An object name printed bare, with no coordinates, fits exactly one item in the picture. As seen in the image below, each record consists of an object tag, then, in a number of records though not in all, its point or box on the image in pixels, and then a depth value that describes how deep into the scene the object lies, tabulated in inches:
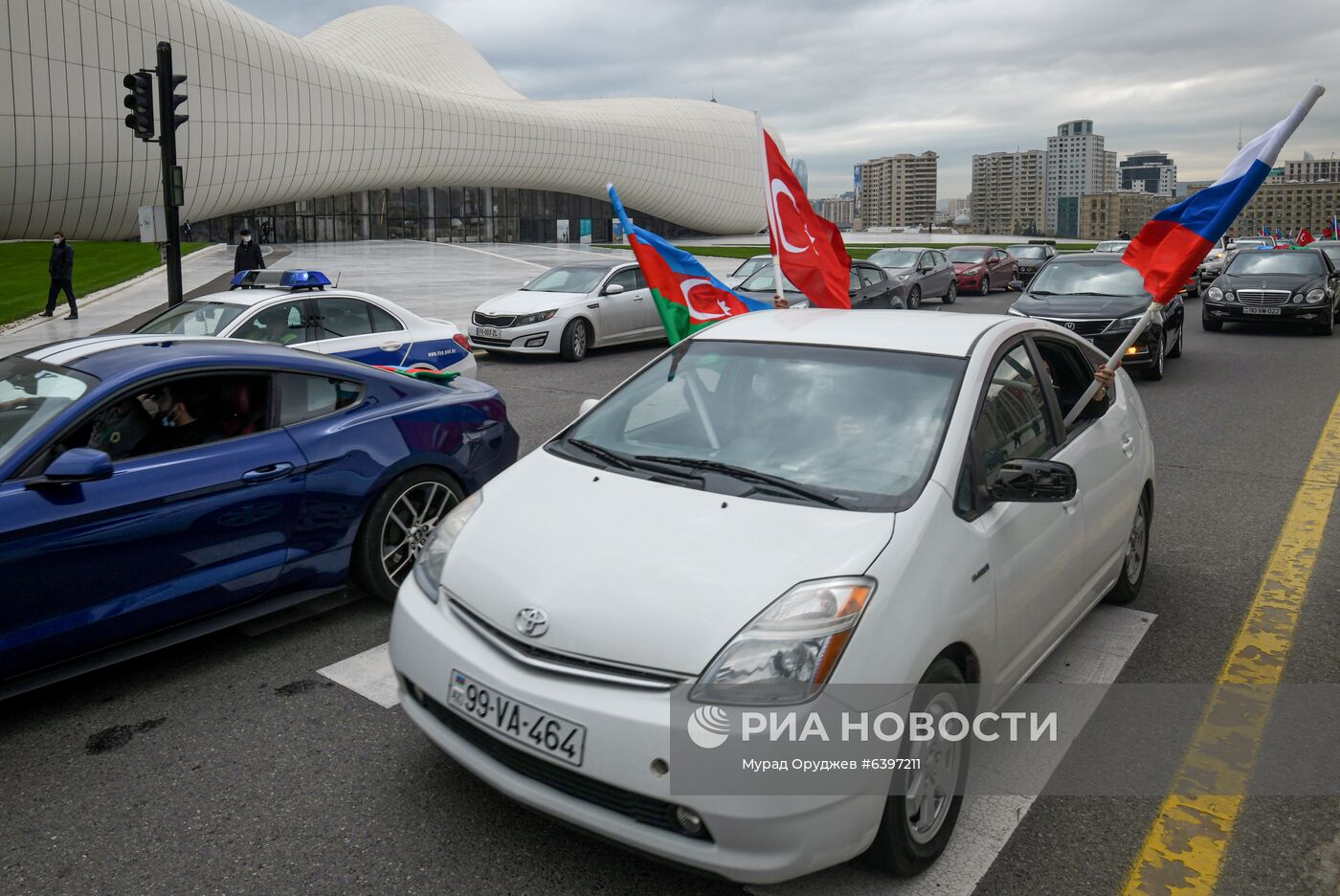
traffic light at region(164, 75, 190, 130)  585.5
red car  1139.9
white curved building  1642.5
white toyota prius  104.7
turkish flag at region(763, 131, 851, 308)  330.3
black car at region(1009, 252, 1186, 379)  508.4
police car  372.2
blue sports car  149.2
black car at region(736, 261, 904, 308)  693.3
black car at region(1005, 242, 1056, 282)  1291.8
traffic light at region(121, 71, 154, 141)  589.6
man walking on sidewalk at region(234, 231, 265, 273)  842.8
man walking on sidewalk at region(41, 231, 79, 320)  738.8
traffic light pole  571.8
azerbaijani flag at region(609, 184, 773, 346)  313.7
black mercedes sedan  726.5
